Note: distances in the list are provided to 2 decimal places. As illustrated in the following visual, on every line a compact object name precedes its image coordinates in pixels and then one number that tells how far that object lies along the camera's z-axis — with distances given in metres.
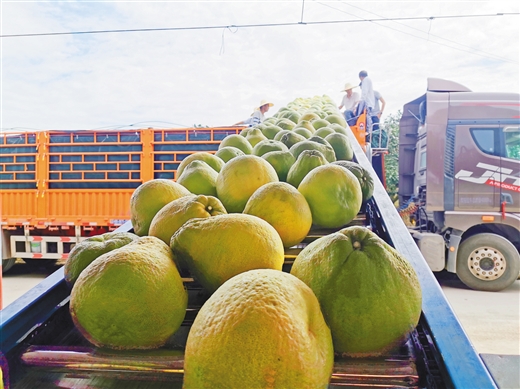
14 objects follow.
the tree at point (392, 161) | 14.51
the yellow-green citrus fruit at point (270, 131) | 2.77
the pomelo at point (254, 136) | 2.56
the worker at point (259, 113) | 8.04
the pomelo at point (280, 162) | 1.82
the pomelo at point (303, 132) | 2.56
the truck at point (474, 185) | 7.29
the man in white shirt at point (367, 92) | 8.59
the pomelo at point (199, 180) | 1.62
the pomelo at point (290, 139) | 2.29
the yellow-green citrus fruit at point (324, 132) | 2.58
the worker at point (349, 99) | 9.16
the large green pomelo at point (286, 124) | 2.98
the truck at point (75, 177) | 7.82
